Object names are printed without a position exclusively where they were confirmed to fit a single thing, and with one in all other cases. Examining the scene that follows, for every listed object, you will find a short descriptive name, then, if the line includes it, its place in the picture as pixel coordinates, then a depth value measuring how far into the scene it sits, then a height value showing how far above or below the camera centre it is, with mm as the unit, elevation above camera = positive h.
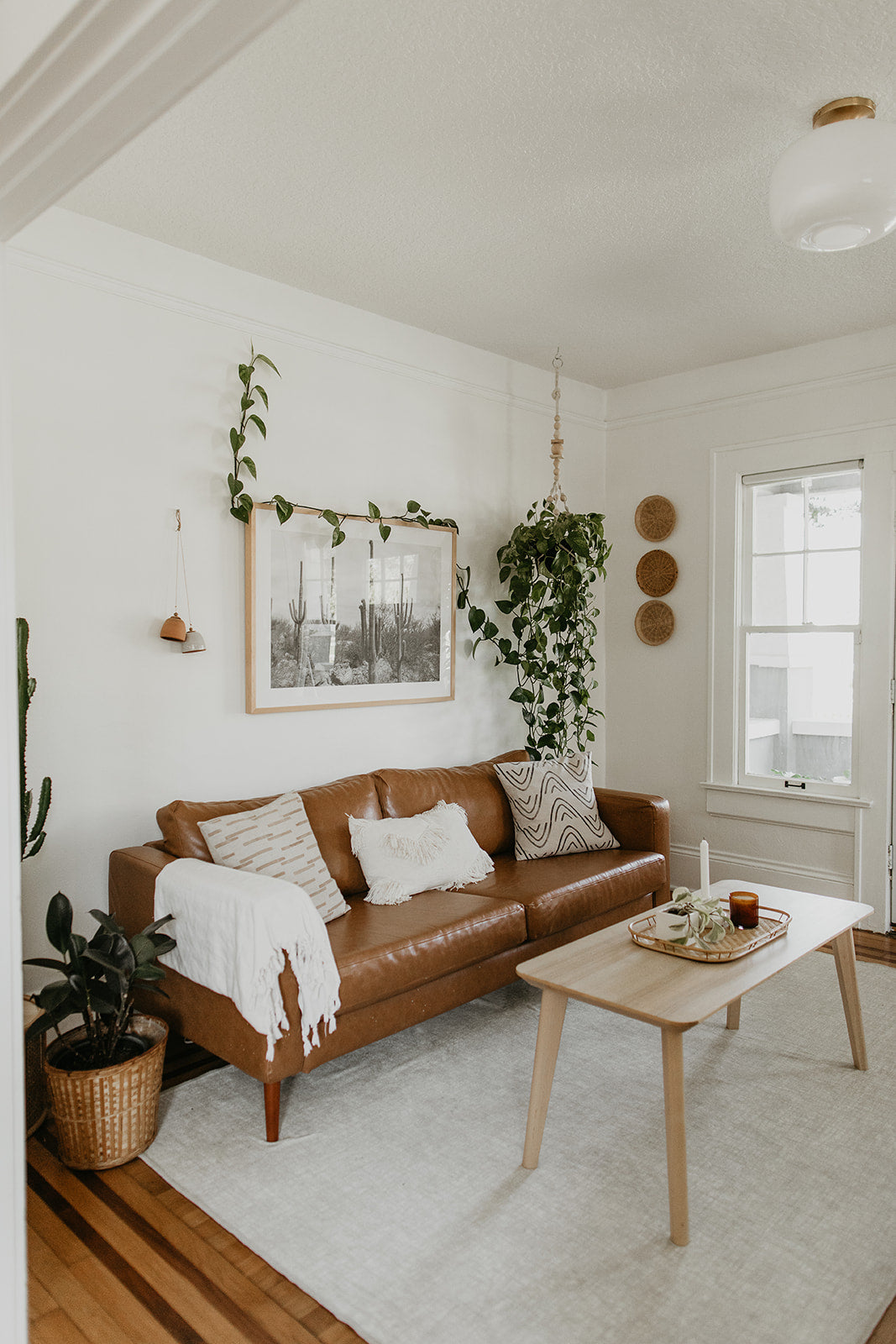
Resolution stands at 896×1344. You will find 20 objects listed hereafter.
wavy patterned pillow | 3855 -714
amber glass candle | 2662 -778
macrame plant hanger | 4344 +938
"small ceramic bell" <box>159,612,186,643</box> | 3125 +51
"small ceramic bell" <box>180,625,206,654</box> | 3207 +7
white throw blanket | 2346 -802
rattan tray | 2459 -834
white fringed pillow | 3225 -777
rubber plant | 2322 -892
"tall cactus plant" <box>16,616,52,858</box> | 2359 -416
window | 4336 +105
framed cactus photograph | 3516 +137
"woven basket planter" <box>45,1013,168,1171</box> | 2279 -1193
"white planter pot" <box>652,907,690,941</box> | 2607 -837
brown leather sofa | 2557 -905
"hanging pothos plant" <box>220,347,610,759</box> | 4270 +179
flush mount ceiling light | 2162 +1132
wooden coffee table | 2027 -856
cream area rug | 1816 -1327
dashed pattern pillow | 2863 -659
